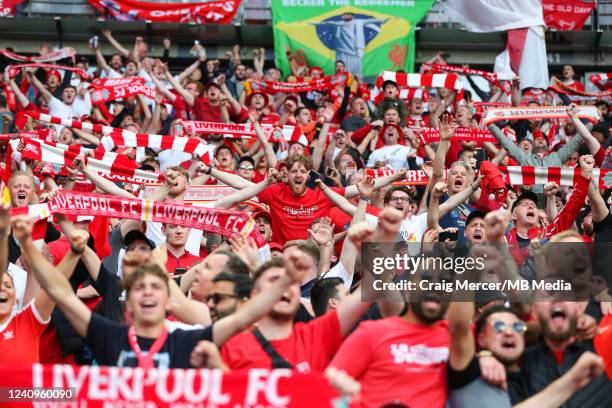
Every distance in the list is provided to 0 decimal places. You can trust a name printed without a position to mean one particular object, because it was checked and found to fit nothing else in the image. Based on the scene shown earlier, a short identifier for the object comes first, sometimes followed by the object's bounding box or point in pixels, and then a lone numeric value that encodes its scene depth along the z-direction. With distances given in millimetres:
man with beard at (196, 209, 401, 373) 11625
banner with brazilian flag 38531
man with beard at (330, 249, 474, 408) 11047
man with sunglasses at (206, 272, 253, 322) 12906
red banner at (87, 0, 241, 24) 40344
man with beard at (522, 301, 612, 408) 11867
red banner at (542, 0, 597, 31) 40625
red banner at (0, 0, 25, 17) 40656
